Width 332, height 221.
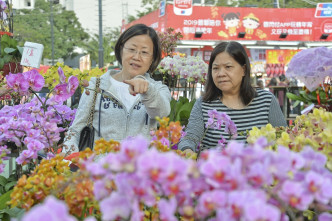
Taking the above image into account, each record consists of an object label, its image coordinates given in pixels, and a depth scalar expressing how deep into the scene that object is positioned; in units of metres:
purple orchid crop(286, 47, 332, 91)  2.06
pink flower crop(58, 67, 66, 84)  1.46
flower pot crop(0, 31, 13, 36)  3.23
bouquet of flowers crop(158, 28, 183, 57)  4.17
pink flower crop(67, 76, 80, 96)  1.46
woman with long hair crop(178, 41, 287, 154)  2.25
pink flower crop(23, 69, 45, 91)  1.51
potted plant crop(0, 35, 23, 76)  2.90
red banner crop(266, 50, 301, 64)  15.97
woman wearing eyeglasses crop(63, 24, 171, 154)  2.01
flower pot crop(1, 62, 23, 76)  2.89
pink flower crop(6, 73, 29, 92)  1.50
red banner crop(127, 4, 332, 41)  14.55
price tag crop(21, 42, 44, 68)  2.57
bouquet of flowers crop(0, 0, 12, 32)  3.35
